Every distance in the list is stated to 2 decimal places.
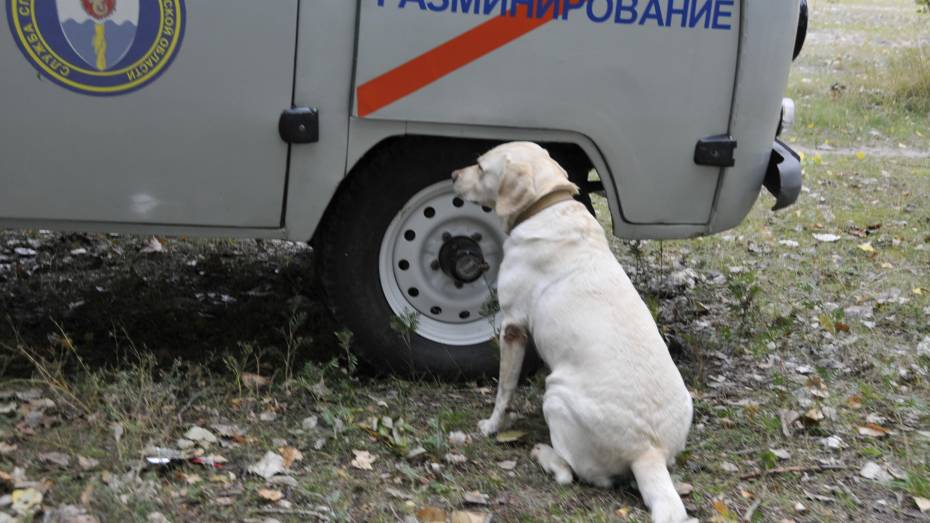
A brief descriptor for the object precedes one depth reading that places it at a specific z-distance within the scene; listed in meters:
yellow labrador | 3.41
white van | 3.77
